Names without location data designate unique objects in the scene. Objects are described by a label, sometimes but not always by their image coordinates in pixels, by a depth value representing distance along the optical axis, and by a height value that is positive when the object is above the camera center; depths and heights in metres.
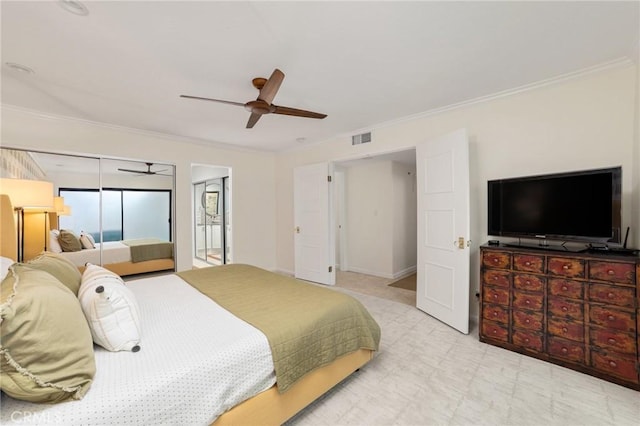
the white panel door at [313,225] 4.59 -0.25
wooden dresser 1.92 -0.79
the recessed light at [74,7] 1.56 +1.22
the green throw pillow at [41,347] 0.92 -0.51
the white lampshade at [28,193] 2.48 +0.18
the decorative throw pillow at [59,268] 1.58 -0.36
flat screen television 2.07 +0.03
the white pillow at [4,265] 1.61 -0.37
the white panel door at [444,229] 2.78 -0.21
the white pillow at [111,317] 1.30 -0.53
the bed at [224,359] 1.04 -0.71
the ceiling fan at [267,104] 2.04 +0.95
